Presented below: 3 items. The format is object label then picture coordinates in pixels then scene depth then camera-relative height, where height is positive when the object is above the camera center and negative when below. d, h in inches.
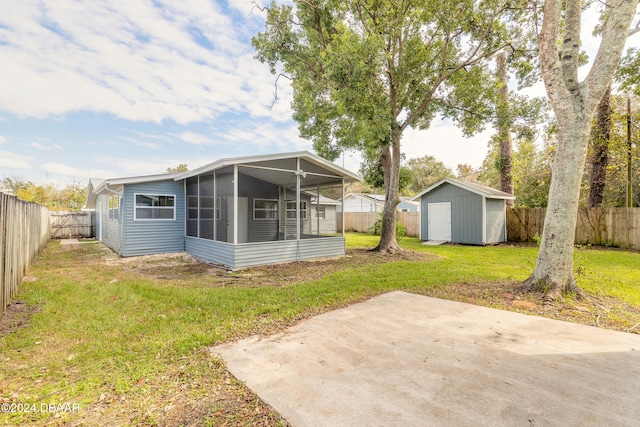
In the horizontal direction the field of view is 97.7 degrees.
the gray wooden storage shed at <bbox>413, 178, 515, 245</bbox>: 494.7 +2.6
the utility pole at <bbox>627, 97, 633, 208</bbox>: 457.6 +92.8
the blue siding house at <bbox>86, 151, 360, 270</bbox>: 323.6 +7.1
